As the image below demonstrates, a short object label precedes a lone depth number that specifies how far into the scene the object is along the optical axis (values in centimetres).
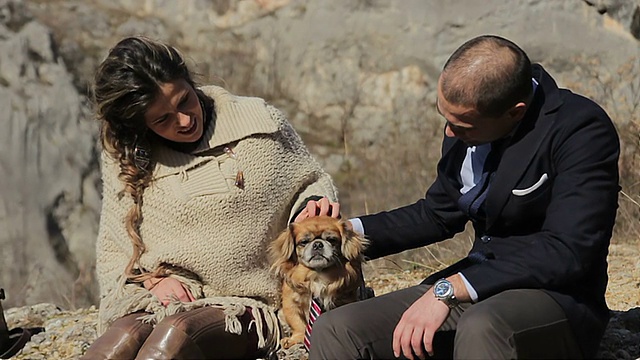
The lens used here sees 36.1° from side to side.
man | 321
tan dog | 408
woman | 408
